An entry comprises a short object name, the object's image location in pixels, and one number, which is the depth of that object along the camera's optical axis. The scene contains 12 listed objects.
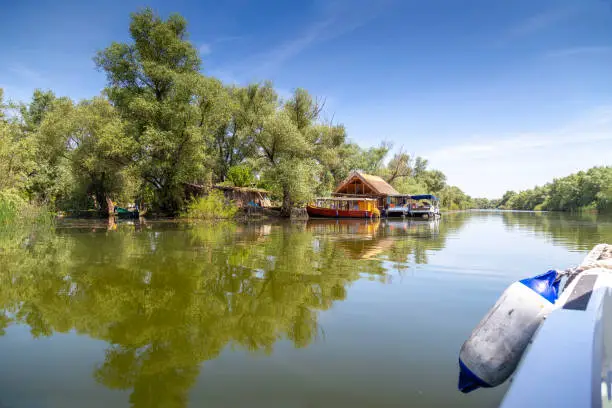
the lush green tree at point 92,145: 24.94
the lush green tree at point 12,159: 19.94
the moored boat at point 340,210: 35.72
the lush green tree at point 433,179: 72.81
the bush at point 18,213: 17.55
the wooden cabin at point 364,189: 42.94
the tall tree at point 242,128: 33.91
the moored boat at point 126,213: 29.55
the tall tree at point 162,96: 25.14
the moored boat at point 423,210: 39.34
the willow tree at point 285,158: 30.38
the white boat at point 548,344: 2.02
